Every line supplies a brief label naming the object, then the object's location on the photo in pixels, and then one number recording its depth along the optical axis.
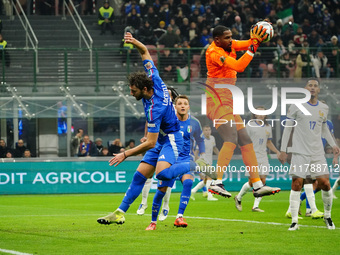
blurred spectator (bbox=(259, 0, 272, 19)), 31.77
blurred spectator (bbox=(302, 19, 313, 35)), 30.70
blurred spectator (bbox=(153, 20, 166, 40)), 29.23
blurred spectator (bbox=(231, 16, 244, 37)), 29.92
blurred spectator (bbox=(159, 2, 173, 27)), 29.73
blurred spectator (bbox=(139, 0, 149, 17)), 30.13
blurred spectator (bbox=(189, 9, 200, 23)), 30.11
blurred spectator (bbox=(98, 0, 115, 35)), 30.81
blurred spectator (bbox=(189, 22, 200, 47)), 28.86
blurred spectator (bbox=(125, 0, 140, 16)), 30.17
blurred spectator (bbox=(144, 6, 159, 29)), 29.47
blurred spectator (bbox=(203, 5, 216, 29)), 30.49
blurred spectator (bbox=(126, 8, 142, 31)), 29.61
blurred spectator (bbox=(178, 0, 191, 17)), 30.55
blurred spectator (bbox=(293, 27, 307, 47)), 29.32
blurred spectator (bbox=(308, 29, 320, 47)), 29.69
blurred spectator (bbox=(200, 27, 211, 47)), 28.81
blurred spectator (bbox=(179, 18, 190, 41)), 29.50
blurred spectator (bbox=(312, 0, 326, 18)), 31.75
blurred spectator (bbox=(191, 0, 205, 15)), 30.70
